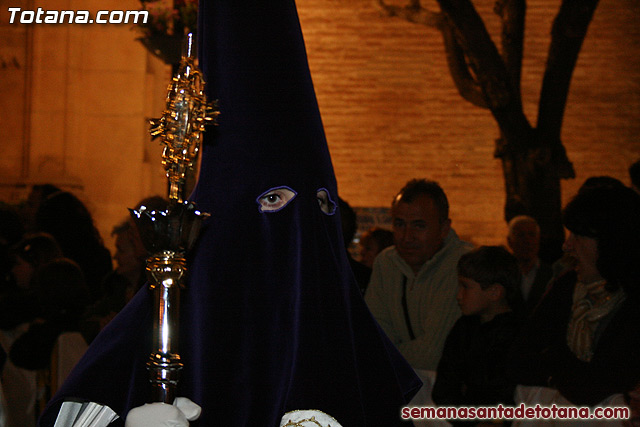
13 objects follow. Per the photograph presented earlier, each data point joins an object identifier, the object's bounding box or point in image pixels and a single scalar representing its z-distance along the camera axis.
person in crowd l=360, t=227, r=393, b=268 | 6.74
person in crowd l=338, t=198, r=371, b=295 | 5.13
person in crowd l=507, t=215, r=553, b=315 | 6.58
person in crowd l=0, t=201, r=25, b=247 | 6.22
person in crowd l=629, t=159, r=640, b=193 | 5.60
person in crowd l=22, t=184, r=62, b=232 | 7.77
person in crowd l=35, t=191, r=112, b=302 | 6.32
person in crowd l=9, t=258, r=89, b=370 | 4.73
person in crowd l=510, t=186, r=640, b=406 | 3.53
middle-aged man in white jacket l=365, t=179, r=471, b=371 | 4.50
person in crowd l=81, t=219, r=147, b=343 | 5.04
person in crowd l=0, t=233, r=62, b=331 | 5.29
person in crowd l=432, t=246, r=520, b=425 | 3.92
